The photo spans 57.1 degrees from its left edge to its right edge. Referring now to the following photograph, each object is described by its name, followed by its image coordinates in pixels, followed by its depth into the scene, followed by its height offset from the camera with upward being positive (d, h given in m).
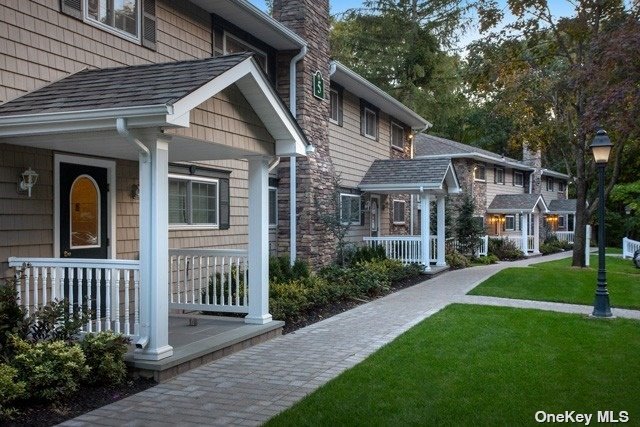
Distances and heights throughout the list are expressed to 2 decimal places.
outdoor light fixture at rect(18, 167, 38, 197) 7.13 +0.42
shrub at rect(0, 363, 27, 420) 5.00 -1.54
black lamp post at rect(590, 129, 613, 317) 10.48 -0.41
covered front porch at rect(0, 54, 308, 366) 6.28 +0.79
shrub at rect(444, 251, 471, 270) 21.21 -1.73
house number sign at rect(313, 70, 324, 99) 14.30 +3.17
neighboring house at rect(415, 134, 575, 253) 29.66 +1.44
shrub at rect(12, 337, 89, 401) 5.45 -1.45
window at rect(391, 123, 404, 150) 22.34 +3.02
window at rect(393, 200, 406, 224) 21.86 +0.09
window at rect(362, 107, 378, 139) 19.27 +3.04
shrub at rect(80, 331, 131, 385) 6.03 -1.48
